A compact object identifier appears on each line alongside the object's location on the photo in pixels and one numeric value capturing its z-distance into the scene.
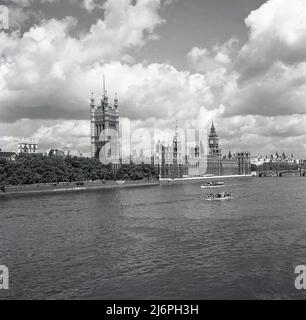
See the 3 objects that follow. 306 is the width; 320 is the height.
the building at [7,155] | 174.32
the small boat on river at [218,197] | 79.81
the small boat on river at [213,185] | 131.00
